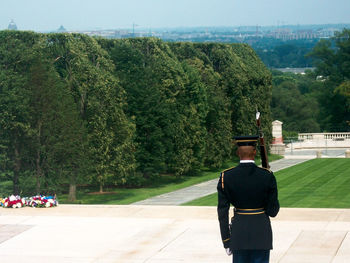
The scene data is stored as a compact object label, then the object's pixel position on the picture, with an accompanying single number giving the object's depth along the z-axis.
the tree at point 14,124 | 28.12
